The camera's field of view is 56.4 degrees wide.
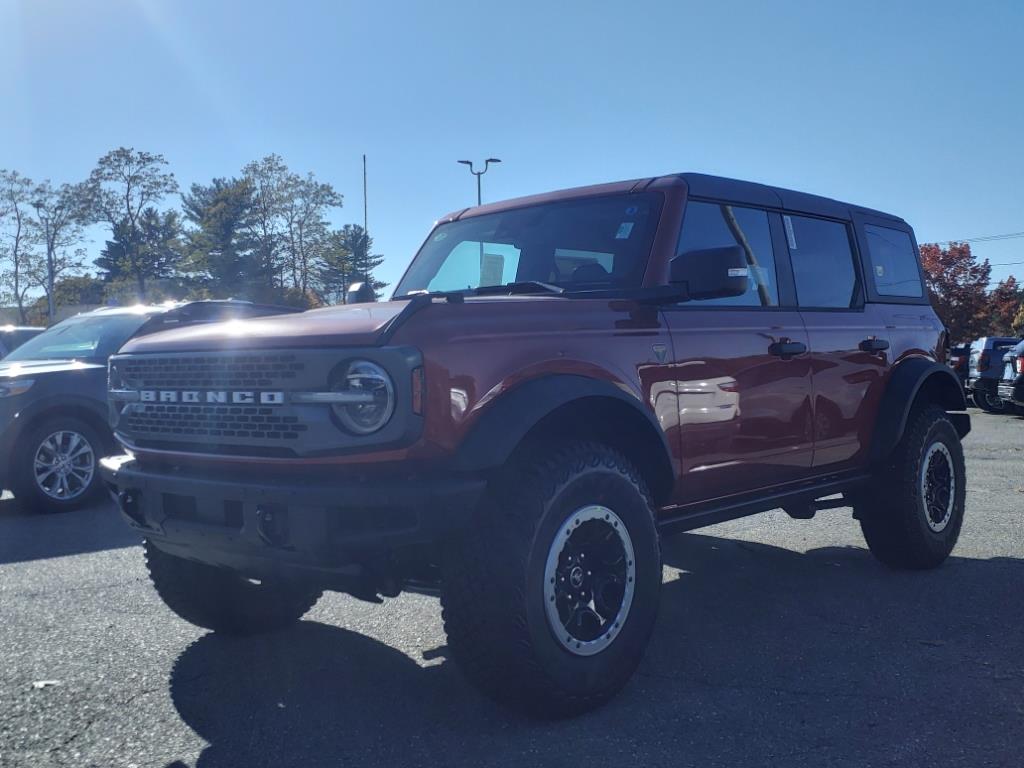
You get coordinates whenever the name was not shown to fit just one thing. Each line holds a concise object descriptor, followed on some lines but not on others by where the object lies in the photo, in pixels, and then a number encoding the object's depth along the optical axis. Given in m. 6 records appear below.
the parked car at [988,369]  18.38
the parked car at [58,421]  7.43
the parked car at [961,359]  19.20
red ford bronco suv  2.96
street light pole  28.22
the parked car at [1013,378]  14.48
